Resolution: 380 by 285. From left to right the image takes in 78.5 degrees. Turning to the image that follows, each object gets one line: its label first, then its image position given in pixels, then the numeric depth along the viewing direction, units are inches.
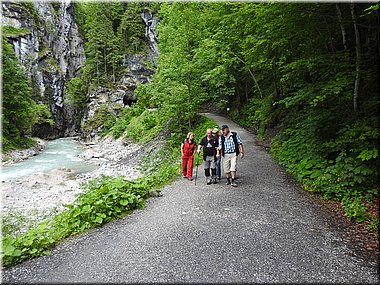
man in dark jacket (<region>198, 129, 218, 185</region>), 299.4
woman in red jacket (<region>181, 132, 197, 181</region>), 327.0
